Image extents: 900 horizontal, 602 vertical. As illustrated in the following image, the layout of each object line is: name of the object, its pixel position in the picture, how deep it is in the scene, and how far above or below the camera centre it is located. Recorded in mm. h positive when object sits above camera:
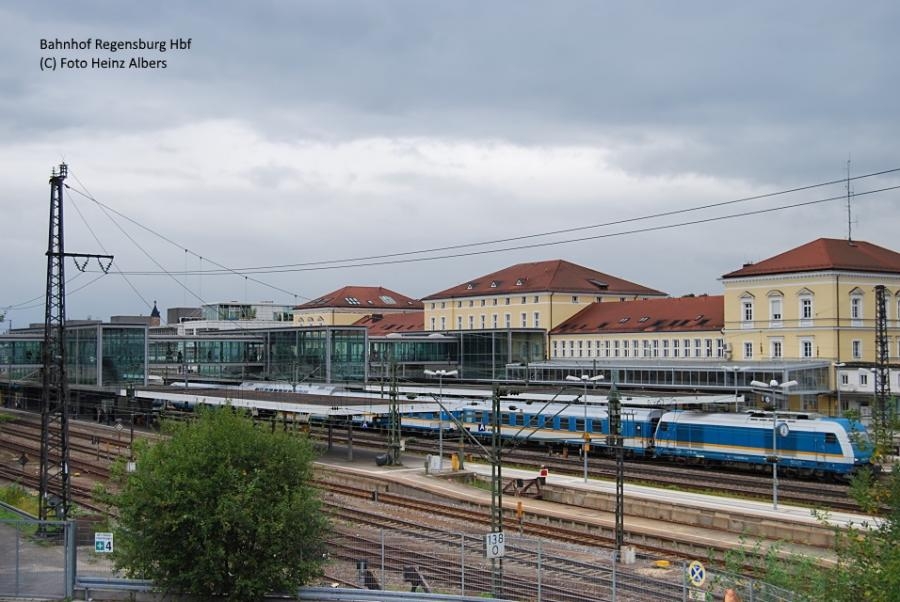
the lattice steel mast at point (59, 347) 30391 +231
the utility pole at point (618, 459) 28922 -3321
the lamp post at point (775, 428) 39569 -3219
